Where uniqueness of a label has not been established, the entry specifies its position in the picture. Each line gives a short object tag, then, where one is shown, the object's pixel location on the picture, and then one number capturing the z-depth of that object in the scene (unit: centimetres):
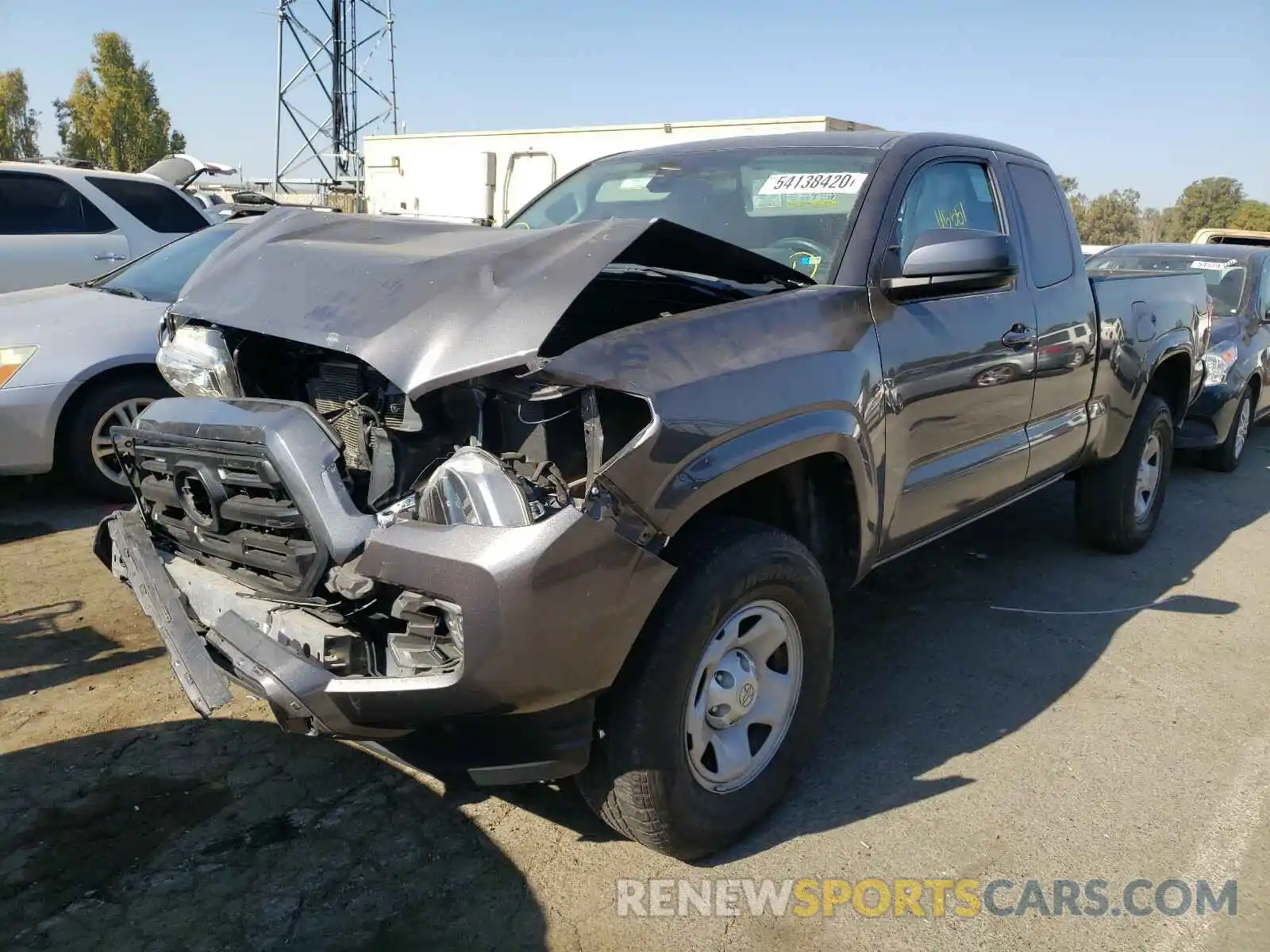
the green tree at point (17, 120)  4638
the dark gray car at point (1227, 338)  748
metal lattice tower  3006
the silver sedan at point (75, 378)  525
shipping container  1269
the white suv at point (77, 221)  797
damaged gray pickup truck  223
